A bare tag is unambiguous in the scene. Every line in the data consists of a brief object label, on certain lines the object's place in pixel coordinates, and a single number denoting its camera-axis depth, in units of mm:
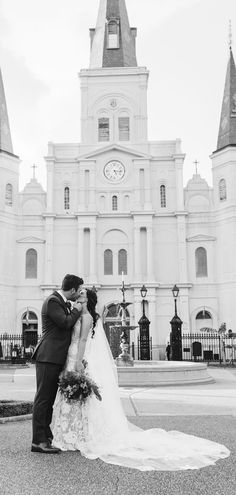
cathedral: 41062
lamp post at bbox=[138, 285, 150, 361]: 29566
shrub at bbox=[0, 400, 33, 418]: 9258
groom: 6484
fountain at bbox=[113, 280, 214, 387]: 16828
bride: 5977
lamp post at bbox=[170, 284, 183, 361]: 30141
